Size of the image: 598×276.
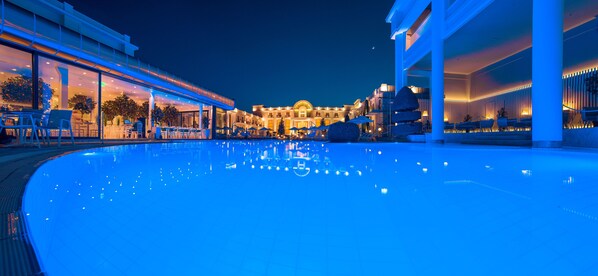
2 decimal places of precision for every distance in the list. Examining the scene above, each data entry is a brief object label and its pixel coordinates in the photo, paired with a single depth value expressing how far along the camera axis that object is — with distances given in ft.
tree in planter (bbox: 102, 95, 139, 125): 45.80
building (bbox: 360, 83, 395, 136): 65.10
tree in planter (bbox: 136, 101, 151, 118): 52.24
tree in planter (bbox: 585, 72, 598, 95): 27.73
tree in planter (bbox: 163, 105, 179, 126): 56.90
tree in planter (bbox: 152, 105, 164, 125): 50.06
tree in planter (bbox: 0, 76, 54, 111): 25.94
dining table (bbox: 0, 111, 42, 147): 13.66
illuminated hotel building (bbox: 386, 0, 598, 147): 18.72
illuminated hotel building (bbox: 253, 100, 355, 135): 156.46
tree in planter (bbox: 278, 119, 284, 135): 118.11
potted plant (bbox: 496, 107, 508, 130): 33.21
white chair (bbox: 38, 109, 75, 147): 15.02
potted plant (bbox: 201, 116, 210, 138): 62.43
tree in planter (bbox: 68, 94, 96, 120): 35.27
